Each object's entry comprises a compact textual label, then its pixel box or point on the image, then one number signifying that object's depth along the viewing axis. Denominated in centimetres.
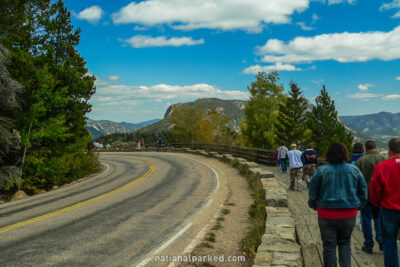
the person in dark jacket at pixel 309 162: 1160
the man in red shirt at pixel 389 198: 421
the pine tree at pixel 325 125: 5122
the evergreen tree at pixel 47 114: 1533
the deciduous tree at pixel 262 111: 4834
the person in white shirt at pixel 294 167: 1177
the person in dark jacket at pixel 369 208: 550
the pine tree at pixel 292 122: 4781
